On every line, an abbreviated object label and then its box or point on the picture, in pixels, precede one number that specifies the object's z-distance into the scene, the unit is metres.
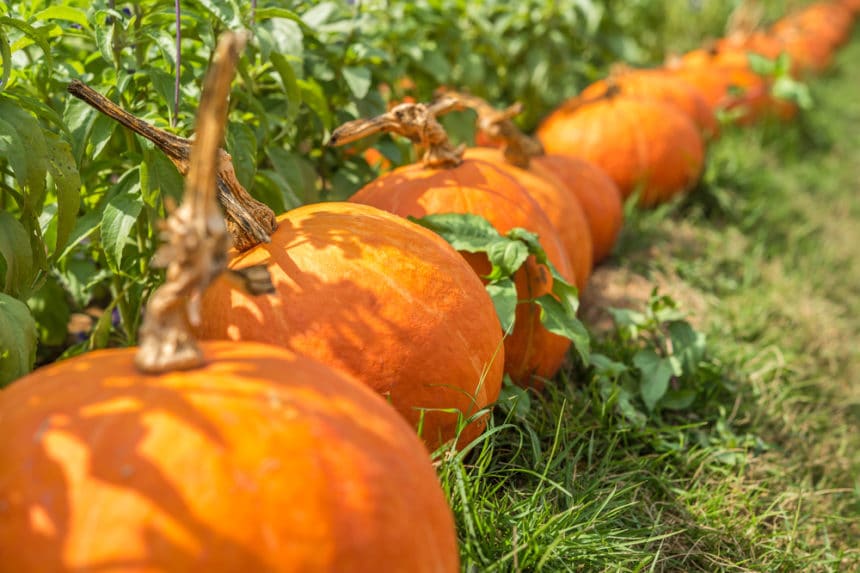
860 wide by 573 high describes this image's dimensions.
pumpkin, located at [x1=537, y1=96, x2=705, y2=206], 3.87
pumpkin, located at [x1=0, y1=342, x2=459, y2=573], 1.02
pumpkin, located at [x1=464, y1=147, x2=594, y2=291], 2.71
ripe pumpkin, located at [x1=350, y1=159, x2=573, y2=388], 2.22
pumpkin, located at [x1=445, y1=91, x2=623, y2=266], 2.76
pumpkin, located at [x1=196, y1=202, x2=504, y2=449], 1.60
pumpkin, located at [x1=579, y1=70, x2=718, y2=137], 4.47
